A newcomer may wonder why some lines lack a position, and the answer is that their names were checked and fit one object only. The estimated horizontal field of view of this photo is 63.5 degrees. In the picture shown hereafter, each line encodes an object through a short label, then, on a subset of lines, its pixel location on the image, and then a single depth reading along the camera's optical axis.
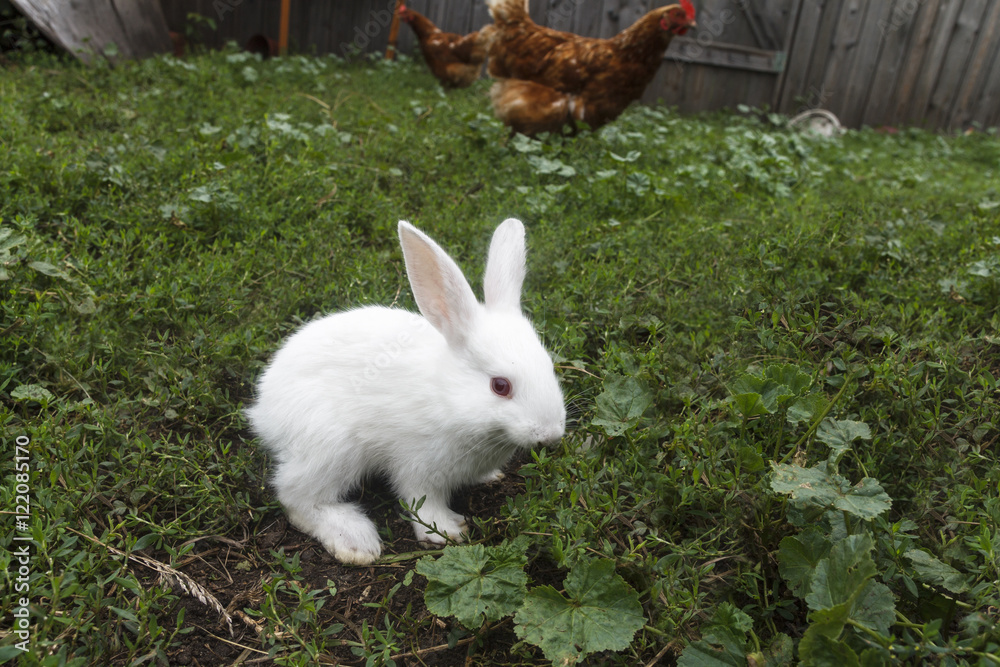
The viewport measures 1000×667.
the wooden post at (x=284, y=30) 1.67
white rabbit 0.46
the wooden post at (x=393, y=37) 1.85
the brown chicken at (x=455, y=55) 1.63
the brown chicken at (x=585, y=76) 1.21
